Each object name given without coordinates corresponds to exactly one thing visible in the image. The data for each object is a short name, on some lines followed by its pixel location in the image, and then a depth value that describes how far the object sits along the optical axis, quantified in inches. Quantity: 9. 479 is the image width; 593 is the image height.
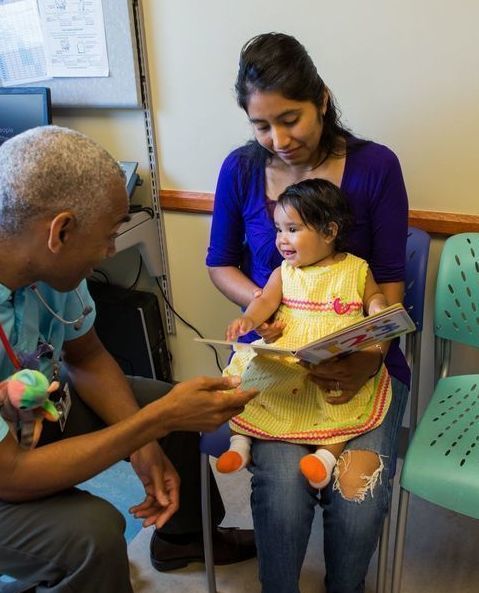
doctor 36.4
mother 45.3
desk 73.7
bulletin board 68.7
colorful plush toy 36.0
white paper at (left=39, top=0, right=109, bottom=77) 71.0
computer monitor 70.4
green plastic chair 44.1
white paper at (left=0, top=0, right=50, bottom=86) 75.7
